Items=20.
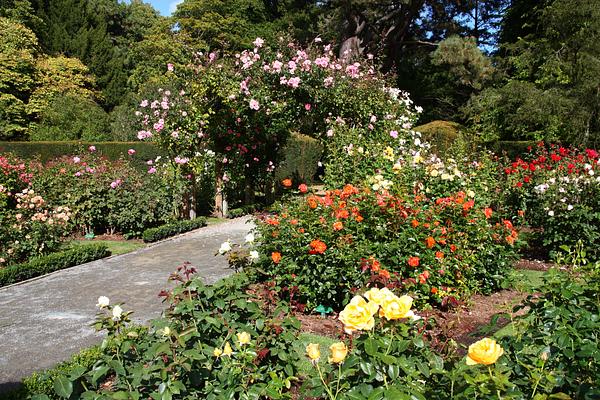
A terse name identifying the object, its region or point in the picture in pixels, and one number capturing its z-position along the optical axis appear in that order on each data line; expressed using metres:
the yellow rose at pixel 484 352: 1.31
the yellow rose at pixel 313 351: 1.54
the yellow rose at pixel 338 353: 1.47
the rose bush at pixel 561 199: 5.73
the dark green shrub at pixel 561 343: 1.57
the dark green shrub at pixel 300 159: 14.42
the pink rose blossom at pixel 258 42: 9.76
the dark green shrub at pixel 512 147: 14.86
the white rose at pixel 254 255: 3.00
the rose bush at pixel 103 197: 8.30
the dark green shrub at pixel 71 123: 19.19
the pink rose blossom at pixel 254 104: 9.59
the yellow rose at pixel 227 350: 1.84
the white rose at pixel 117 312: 2.05
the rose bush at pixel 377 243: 4.06
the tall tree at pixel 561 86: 11.96
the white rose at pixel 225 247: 2.79
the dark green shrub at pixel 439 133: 15.11
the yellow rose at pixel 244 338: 1.86
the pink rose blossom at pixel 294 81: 9.51
